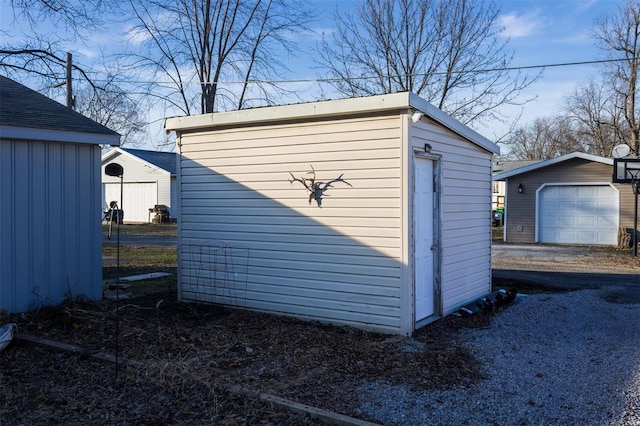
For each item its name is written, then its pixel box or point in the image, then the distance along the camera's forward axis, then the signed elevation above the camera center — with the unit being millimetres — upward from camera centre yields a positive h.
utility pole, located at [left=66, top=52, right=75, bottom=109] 14500 +3282
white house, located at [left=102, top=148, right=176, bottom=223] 28500 +1250
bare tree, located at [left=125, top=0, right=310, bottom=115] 18188 +5296
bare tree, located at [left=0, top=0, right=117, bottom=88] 12336 +3440
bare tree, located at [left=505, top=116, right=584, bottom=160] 40706 +4834
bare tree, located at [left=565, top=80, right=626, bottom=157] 31047 +4465
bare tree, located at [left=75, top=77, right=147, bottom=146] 16625 +3676
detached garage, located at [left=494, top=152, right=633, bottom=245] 18359 +85
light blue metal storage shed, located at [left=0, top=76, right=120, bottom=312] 6652 +56
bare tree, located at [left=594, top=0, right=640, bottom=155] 27578 +6176
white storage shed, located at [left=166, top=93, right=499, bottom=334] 6164 -59
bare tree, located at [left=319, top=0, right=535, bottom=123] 18766 +5197
